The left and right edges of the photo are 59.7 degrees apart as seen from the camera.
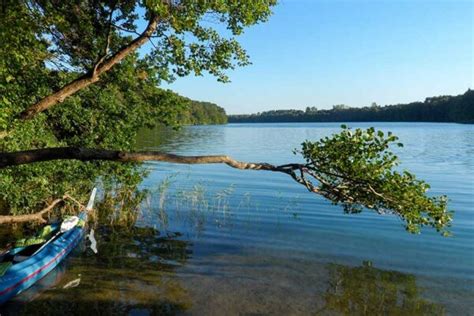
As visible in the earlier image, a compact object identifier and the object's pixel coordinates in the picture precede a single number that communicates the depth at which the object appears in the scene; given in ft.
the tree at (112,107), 23.85
